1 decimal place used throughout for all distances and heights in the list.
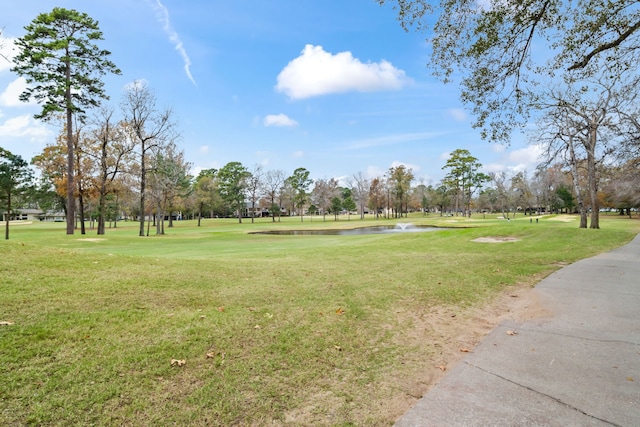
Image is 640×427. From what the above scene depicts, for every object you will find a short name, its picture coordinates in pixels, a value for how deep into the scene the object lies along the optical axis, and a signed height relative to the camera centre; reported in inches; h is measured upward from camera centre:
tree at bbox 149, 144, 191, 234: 1364.4 +177.2
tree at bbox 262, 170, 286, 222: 2906.0 +224.4
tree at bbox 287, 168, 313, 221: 2891.2 +236.9
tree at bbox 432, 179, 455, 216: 3658.0 +149.3
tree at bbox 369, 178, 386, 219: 3216.0 +175.3
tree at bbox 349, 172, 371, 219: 3255.4 +211.0
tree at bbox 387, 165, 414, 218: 2950.3 +259.9
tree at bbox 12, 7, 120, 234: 877.8 +423.4
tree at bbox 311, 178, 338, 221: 3360.7 +190.9
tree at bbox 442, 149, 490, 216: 2507.4 +301.8
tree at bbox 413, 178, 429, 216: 3913.6 +195.5
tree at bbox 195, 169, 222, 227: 2488.9 +144.5
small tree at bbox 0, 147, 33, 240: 1031.6 +121.5
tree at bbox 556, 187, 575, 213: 2638.3 +100.4
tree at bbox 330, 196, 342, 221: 2925.7 +55.0
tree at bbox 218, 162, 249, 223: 2738.7 +241.5
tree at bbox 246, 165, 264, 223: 2791.1 +228.5
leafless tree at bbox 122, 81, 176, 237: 1171.3 +292.4
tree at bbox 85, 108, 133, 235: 1210.6 +230.6
